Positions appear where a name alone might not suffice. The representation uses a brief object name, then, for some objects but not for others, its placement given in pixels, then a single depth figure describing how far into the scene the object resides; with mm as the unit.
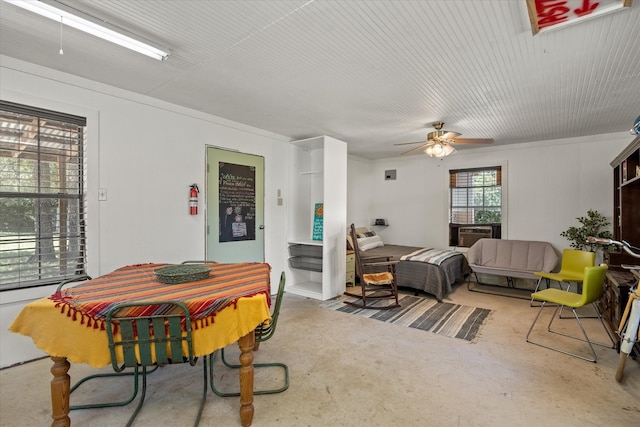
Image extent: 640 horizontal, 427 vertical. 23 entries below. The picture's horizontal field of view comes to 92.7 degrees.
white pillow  5594
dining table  1643
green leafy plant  4520
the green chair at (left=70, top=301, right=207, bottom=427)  1645
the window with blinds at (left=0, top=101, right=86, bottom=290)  2537
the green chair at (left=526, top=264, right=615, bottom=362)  2730
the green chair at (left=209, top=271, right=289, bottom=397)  2137
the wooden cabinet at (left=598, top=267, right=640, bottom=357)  2910
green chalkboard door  3969
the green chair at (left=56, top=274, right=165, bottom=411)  2043
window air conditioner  5695
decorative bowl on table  2131
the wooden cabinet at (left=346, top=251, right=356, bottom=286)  5203
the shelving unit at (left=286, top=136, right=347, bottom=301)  4539
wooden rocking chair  4113
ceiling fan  3947
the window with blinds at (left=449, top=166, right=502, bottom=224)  5617
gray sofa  4648
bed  4451
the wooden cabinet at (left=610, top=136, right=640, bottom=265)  3426
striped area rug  3381
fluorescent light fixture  1794
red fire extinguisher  3710
